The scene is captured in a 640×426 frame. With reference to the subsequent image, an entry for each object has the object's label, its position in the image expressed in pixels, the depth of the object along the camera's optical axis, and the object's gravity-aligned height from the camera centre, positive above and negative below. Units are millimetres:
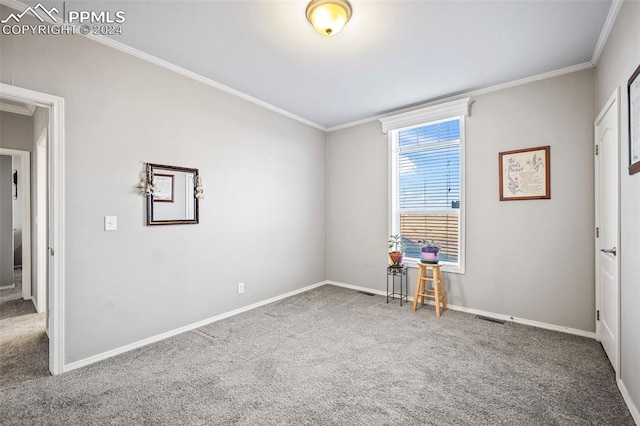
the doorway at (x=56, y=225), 2193 -95
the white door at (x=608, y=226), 2137 -125
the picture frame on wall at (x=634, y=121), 1713 +554
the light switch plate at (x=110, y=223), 2465 -91
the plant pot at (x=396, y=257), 3895 -609
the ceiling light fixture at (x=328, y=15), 1970 +1372
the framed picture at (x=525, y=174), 3049 +409
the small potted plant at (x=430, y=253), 3605 -513
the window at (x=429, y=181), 3699 +415
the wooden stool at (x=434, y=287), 3443 -936
